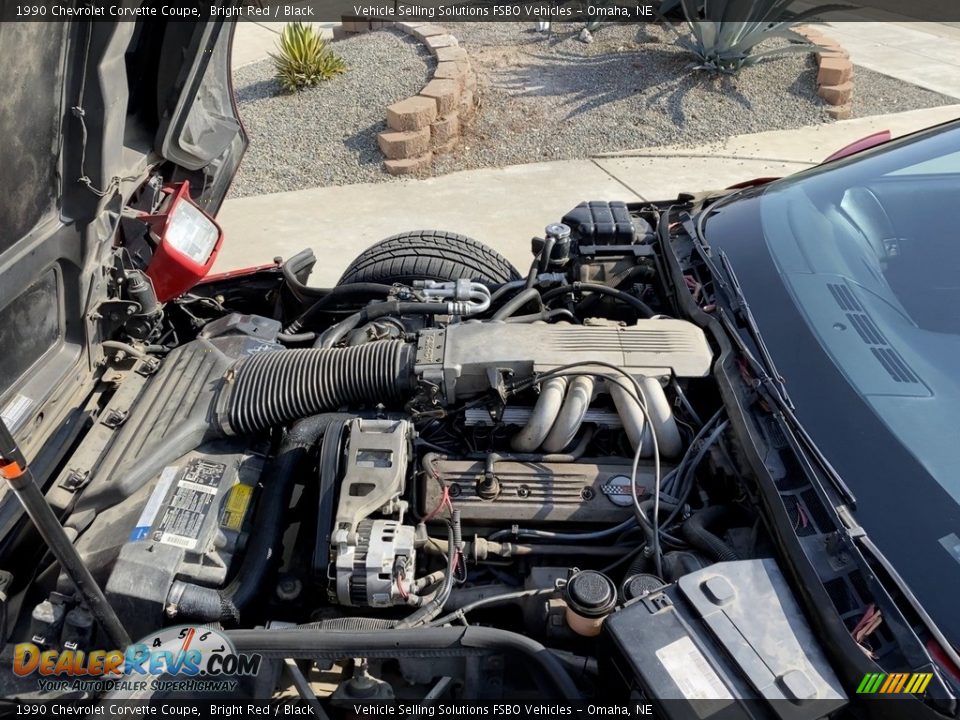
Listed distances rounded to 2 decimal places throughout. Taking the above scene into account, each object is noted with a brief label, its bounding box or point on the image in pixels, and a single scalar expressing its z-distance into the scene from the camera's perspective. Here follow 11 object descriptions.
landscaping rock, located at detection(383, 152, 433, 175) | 6.12
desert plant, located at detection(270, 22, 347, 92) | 7.05
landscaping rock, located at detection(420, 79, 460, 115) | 6.34
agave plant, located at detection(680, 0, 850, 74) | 6.75
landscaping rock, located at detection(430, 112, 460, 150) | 6.34
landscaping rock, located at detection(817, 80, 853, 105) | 7.07
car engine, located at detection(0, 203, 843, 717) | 1.62
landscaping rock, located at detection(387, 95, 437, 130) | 6.09
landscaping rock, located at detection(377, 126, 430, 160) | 6.11
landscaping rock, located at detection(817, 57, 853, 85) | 7.08
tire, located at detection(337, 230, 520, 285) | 3.06
